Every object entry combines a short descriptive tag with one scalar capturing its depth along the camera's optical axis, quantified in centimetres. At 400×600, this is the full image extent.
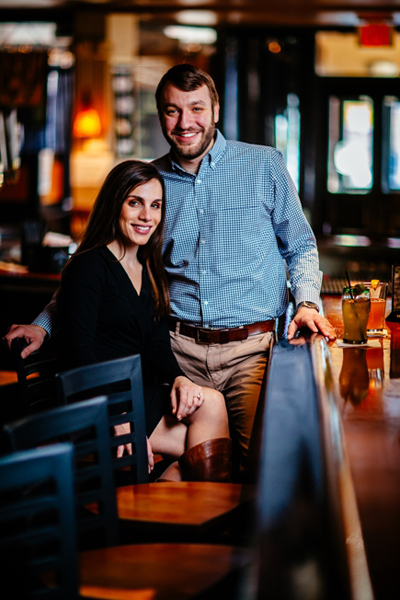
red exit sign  849
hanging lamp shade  938
